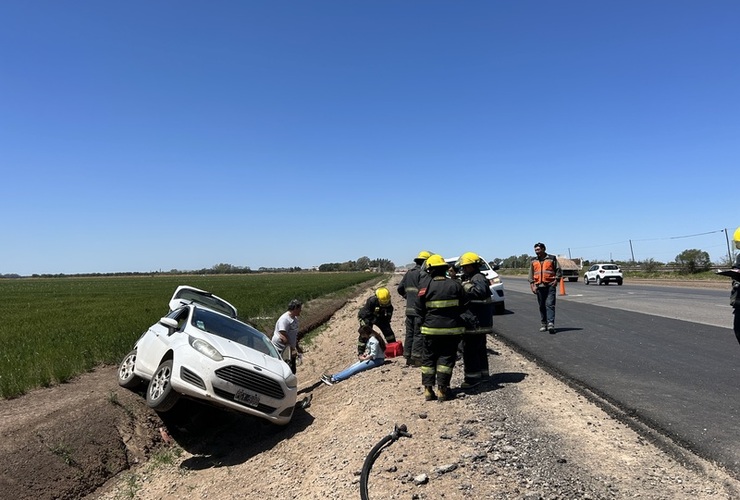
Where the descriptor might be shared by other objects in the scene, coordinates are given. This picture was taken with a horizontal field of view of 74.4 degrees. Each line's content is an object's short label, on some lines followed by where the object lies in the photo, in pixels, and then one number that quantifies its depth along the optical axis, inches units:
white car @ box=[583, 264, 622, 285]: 1475.1
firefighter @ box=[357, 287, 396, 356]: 363.6
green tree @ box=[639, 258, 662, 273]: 2351.4
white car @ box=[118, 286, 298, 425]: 252.5
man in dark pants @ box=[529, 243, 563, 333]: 442.6
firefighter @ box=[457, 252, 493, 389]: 264.8
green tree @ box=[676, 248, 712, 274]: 1897.1
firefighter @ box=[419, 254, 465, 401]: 245.4
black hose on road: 162.7
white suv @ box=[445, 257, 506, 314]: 613.9
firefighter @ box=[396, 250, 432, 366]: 328.2
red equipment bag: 392.2
